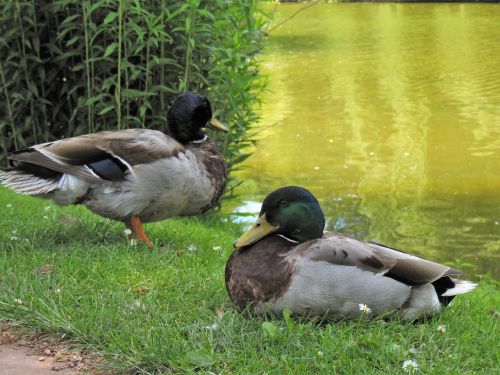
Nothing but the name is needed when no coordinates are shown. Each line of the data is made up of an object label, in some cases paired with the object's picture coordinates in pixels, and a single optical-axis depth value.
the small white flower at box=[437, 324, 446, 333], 3.87
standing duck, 5.13
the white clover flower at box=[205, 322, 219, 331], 3.79
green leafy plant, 6.85
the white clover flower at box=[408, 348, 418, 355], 3.58
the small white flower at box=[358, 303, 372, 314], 3.81
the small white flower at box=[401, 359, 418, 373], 3.40
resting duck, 3.79
